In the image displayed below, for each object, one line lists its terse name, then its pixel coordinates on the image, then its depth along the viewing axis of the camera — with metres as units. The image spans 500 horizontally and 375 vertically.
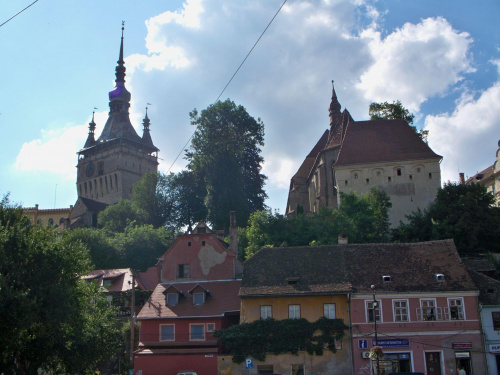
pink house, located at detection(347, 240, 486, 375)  36.81
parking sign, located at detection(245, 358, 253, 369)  36.94
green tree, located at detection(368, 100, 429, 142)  76.69
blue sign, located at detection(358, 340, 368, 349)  37.18
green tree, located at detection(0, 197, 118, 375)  30.27
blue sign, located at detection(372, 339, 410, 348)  37.16
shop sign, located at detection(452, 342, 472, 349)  36.88
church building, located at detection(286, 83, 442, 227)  66.38
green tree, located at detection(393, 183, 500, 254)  52.78
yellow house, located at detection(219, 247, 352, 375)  37.22
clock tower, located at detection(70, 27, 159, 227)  119.69
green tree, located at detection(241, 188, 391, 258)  55.64
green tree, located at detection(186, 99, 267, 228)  71.06
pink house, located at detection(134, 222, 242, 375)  38.62
